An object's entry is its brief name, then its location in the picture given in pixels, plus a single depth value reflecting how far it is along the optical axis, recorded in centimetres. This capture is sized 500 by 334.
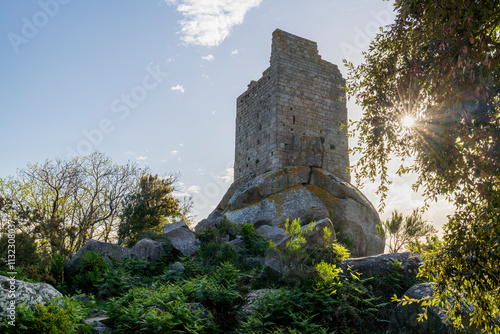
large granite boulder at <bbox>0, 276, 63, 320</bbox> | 565
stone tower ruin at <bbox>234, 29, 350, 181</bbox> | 1725
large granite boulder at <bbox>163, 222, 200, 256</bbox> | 1227
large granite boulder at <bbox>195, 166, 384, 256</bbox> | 1503
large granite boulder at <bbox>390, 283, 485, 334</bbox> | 587
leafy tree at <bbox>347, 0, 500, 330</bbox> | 415
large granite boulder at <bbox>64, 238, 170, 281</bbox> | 1170
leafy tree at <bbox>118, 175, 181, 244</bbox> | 2072
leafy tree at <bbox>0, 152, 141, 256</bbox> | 2053
